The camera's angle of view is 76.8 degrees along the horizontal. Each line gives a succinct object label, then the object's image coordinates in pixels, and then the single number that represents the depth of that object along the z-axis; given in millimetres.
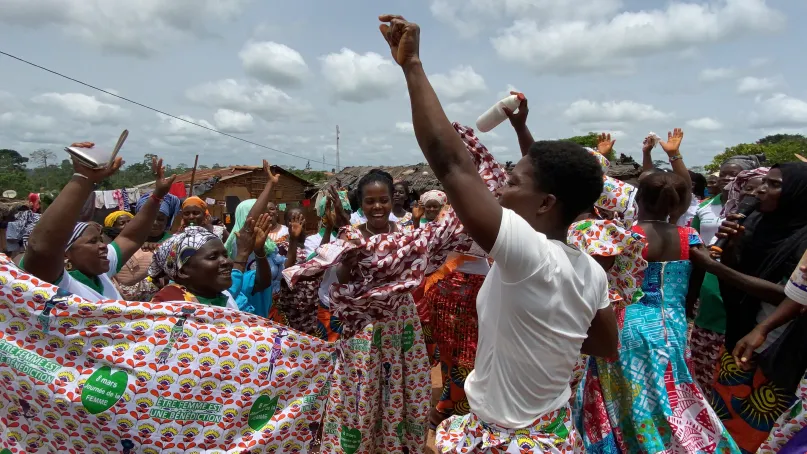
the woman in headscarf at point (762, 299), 2838
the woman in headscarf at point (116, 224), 4973
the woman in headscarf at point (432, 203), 5863
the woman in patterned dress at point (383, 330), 2824
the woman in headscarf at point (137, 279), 4195
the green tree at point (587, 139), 38244
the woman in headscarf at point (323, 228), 4309
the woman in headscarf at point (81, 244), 2135
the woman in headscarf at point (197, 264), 2877
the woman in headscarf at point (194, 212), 5238
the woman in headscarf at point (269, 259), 3789
